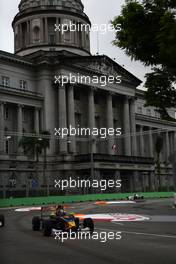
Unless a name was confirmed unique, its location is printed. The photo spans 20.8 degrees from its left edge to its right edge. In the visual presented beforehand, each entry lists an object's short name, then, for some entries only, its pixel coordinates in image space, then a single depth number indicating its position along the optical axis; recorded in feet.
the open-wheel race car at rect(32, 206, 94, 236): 63.11
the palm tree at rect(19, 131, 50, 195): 249.75
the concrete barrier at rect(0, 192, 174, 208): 209.42
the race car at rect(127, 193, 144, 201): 230.68
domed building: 254.27
